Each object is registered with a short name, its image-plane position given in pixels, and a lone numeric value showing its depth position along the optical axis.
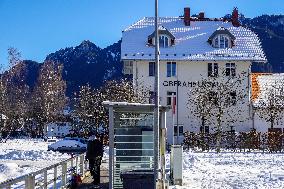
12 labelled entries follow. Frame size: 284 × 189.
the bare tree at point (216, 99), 45.01
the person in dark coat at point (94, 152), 18.30
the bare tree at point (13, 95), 59.45
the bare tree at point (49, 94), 74.44
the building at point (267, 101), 47.94
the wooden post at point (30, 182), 11.54
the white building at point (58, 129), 84.14
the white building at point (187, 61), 49.22
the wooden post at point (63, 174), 16.77
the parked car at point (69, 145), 43.41
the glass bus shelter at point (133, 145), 16.81
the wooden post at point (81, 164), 21.22
